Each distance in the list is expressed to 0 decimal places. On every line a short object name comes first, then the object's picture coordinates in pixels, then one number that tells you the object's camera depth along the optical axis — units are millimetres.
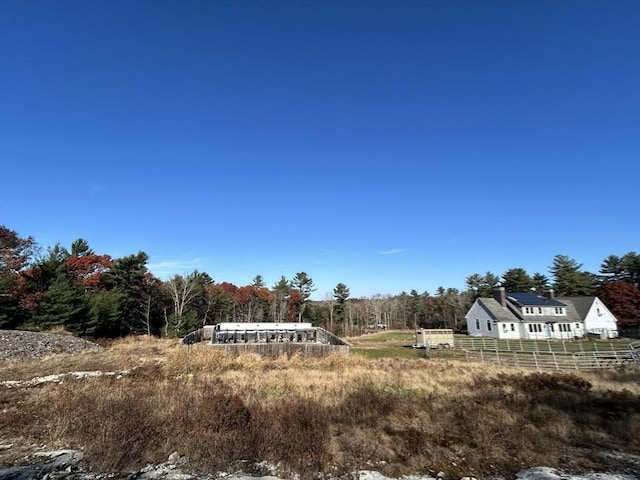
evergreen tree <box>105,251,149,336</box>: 44650
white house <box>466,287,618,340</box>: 47625
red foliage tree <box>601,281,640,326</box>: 51825
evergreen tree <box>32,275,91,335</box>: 32031
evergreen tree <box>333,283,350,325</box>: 72188
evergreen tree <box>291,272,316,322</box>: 71875
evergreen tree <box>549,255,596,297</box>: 66312
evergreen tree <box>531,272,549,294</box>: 72125
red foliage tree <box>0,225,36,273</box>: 39469
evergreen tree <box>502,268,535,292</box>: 67125
